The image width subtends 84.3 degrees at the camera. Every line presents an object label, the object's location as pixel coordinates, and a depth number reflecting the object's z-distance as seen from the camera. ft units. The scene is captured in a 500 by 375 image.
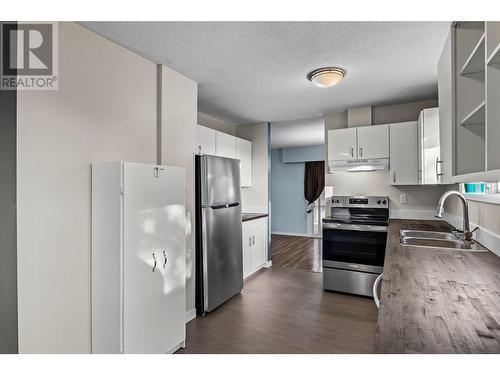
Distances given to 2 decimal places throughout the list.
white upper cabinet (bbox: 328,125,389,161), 11.04
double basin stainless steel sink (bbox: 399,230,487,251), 6.64
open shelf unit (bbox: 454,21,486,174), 4.44
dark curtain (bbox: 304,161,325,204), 23.56
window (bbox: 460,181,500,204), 5.94
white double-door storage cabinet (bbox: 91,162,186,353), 5.85
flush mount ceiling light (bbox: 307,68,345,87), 8.18
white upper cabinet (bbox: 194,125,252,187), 11.21
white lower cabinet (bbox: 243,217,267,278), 12.66
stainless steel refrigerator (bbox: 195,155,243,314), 9.21
